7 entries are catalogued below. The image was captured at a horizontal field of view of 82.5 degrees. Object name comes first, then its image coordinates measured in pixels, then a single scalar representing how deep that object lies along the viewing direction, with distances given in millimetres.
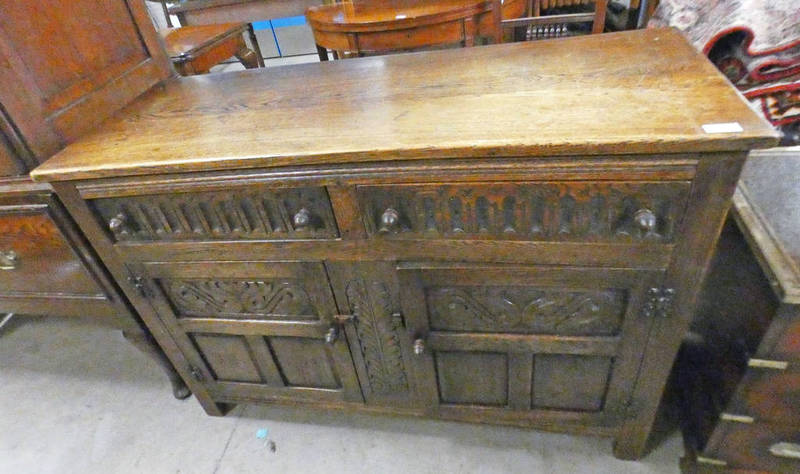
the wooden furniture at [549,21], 1622
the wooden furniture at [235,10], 2777
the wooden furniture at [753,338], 821
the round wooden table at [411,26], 1757
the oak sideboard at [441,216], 719
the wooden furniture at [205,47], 1985
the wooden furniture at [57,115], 906
